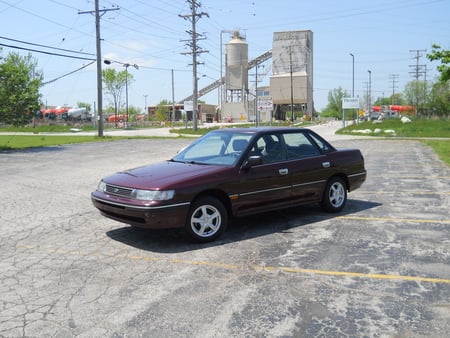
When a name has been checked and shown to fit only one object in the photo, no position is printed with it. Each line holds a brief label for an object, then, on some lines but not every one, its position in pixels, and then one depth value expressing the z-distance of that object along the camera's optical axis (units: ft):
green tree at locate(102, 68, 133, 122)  278.26
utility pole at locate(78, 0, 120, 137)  121.70
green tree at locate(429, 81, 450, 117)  222.38
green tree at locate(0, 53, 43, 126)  81.61
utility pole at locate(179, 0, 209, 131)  155.63
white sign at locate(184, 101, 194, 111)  161.55
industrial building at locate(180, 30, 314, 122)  312.71
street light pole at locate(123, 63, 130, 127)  279.38
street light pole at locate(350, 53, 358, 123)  196.99
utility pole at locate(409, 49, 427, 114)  282.97
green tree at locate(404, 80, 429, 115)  283.28
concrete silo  312.71
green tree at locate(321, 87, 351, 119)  398.62
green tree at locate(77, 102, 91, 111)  450.30
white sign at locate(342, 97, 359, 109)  148.56
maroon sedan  19.25
